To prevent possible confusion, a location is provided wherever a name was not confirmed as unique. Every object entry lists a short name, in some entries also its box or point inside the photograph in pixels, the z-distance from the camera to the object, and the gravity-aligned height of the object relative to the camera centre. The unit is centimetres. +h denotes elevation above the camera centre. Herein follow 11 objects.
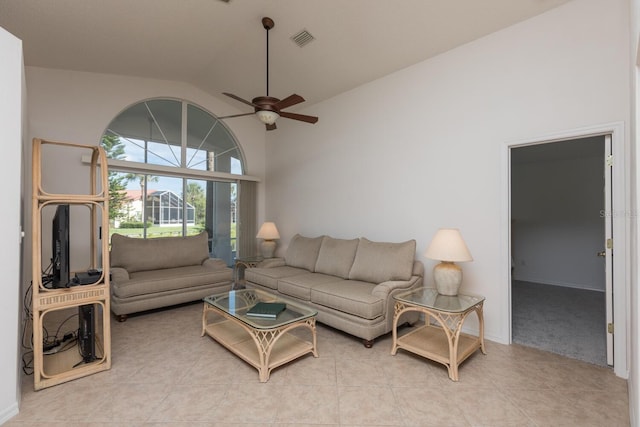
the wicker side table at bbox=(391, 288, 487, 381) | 239 -108
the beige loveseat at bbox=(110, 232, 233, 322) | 363 -82
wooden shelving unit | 214 -65
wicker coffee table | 239 -104
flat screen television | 231 -26
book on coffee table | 265 -89
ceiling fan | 293 +106
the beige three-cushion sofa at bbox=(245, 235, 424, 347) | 295 -83
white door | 248 -24
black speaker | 248 -99
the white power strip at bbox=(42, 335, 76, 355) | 265 -122
